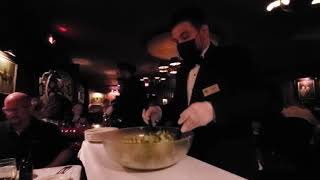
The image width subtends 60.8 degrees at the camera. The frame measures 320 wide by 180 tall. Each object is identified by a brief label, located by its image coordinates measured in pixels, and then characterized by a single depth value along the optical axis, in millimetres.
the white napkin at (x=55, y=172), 1248
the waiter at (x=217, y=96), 1289
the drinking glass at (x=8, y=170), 1123
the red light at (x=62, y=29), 5877
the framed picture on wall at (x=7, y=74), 4344
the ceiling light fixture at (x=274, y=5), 4060
